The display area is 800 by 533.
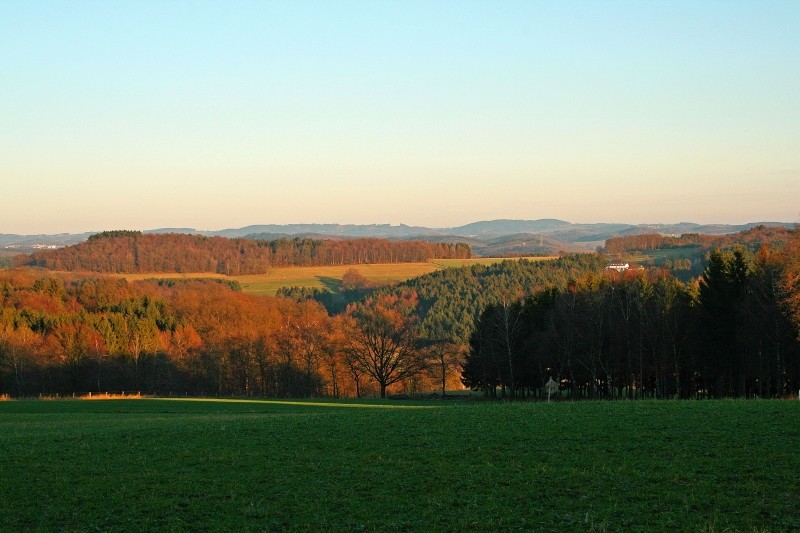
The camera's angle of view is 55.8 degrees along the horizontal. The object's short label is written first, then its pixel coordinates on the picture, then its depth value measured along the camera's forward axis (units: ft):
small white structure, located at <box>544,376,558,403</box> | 167.22
